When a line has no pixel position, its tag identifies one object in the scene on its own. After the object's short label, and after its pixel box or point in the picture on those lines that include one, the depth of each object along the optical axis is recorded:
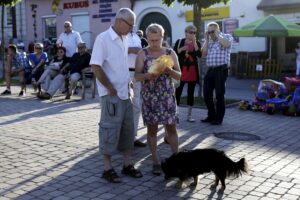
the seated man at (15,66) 12.61
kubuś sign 26.98
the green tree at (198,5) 11.28
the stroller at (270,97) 9.52
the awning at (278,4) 18.47
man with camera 7.95
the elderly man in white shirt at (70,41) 12.76
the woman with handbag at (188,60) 8.02
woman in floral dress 5.23
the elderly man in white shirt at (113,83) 4.82
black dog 4.73
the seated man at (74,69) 11.58
